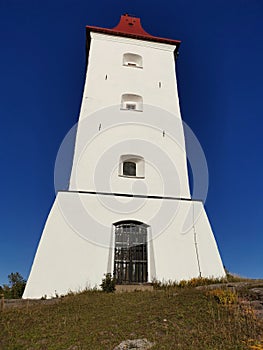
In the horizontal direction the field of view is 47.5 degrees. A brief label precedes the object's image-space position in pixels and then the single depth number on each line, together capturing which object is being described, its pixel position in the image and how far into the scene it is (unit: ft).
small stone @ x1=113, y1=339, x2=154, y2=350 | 15.58
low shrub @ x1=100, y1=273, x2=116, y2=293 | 30.25
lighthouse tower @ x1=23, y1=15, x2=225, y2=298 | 33.71
